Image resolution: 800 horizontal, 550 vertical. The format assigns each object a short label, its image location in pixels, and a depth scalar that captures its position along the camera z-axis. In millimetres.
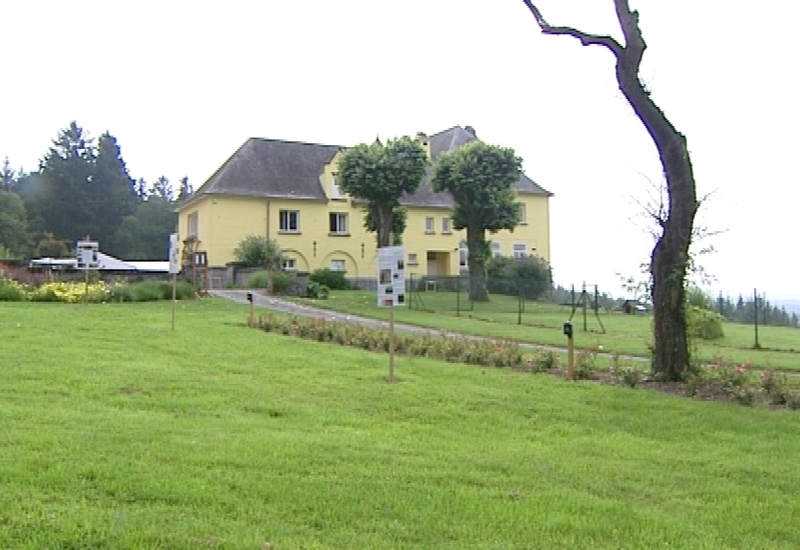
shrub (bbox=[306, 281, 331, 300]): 37222
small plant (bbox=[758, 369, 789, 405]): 11047
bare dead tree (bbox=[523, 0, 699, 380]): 13055
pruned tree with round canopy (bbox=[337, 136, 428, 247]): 40938
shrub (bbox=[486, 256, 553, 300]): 43406
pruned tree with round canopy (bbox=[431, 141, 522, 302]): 42312
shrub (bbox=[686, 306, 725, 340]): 26320
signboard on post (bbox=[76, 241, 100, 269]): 25188
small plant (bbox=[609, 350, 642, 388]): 12312
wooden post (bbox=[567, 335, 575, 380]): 12648
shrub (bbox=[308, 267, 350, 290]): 44438
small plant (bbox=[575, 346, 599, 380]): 13055
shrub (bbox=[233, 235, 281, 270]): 44969
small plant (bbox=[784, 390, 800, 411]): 10680
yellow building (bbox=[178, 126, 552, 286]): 47969
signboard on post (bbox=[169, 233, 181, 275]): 20188
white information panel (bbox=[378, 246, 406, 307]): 12172
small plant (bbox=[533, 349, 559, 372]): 13773
